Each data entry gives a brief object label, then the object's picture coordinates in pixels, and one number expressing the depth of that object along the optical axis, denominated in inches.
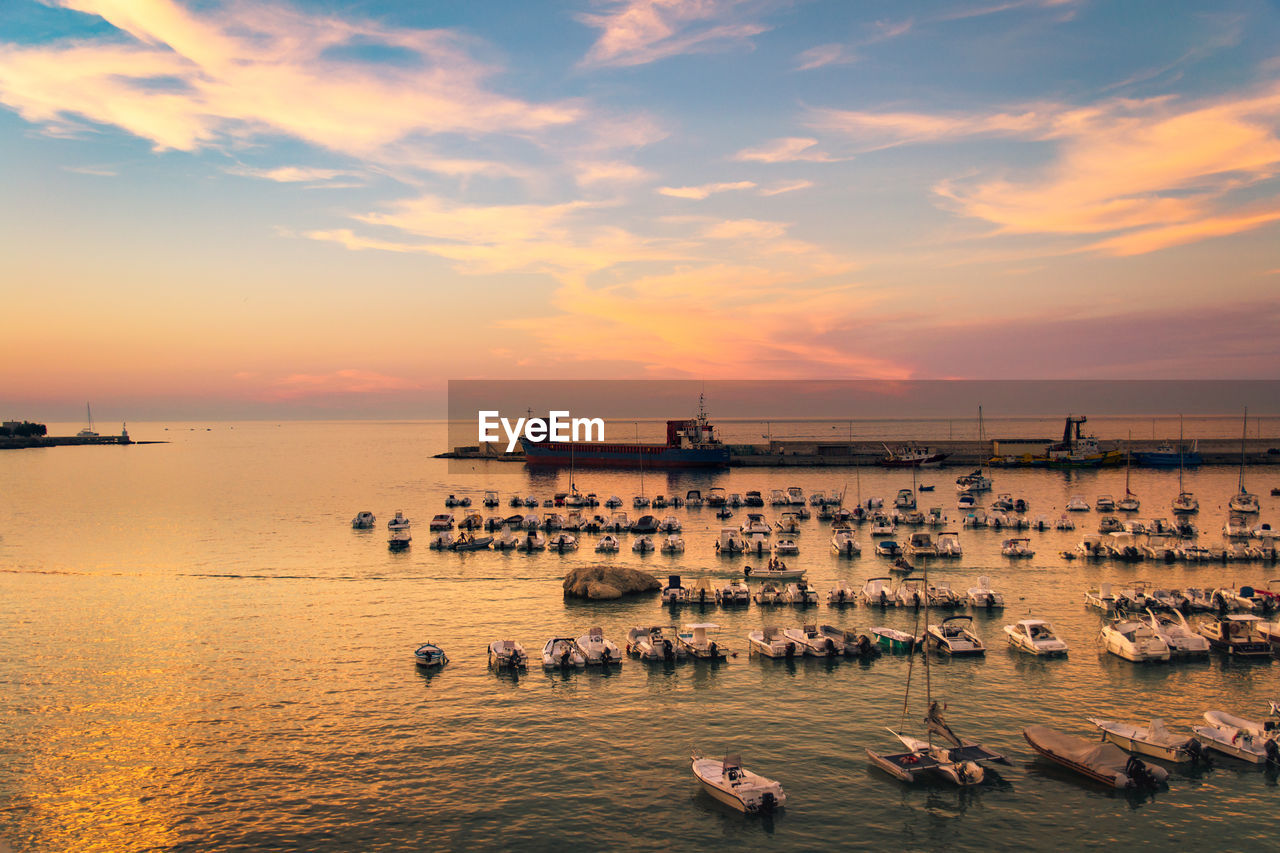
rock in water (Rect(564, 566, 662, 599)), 2294.5
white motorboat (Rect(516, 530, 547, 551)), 3161.9
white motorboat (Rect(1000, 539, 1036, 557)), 2854.3
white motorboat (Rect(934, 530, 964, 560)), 2906.0
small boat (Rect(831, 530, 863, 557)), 2972.4
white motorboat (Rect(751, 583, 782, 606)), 2175.2
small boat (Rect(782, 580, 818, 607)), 2181.3
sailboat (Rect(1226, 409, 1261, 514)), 3969.0
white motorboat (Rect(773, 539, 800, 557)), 2955.2
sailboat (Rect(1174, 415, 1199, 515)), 3993.6
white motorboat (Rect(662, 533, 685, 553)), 3051.2
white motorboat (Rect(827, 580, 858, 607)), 2166.6
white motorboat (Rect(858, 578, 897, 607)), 2146.9
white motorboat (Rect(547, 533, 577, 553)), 3110.0
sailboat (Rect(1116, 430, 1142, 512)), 4116.6
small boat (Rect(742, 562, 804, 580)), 2536.9
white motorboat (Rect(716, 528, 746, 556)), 3004.4
